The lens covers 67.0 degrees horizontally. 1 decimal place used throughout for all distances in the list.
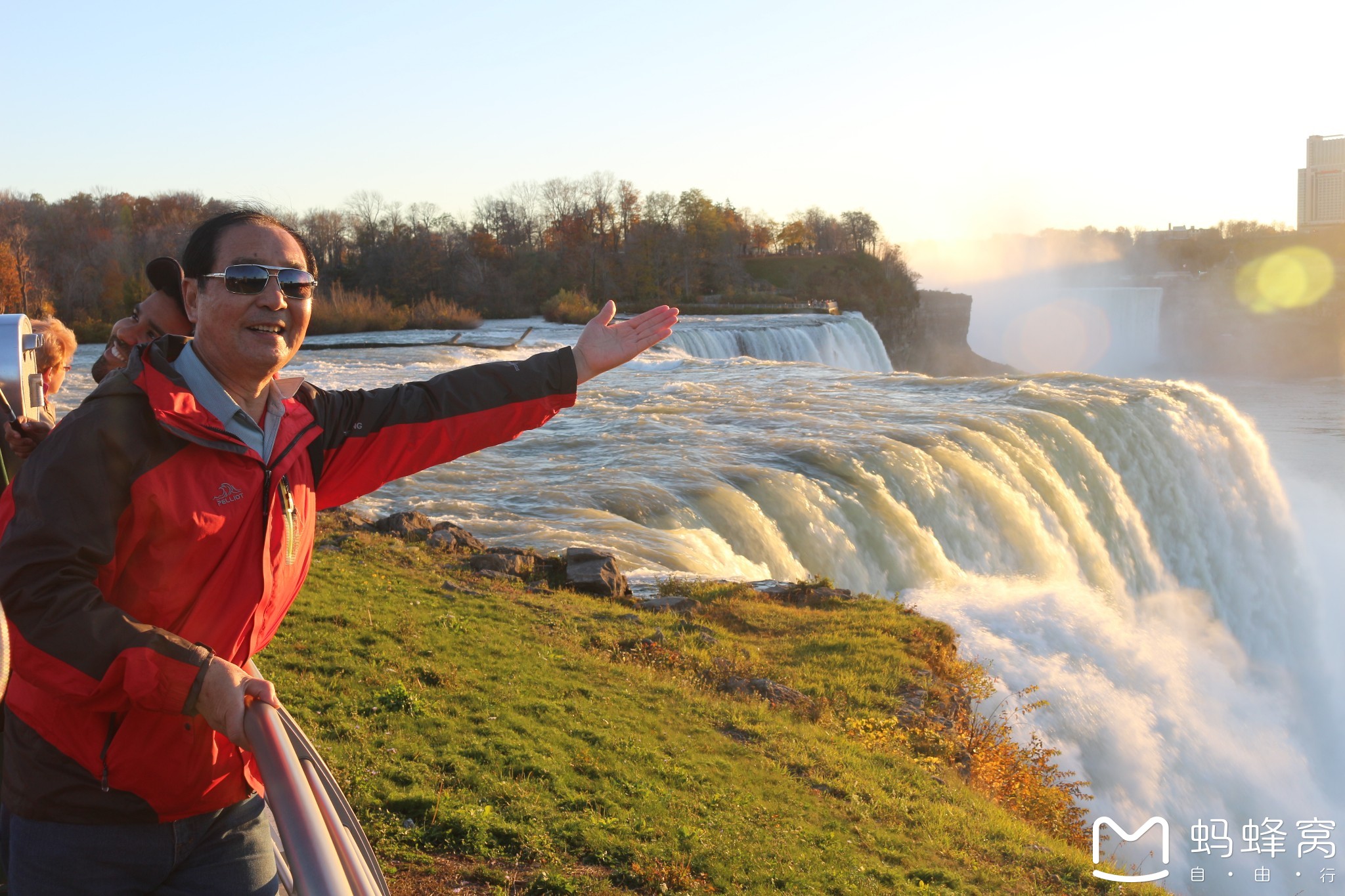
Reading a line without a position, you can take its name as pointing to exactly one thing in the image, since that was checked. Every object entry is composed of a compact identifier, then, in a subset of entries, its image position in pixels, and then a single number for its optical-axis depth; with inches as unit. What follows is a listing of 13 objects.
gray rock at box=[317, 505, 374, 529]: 483.5
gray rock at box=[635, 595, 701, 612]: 408.2
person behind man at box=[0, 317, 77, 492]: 93.1
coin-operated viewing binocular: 95.4
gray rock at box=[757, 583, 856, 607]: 457.1
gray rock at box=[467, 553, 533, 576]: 429.7
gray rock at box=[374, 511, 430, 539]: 474.9
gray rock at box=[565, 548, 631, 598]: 415.2
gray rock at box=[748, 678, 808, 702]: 334.6
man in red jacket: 71.6
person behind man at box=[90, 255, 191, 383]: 139.3
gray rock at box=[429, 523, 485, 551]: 456.8
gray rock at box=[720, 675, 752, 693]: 334.0
